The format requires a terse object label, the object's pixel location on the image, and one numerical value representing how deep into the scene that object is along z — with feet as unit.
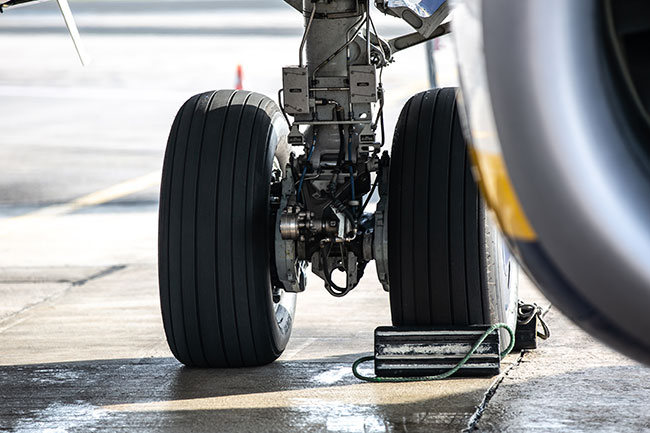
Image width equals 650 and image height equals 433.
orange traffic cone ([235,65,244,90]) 73.63
